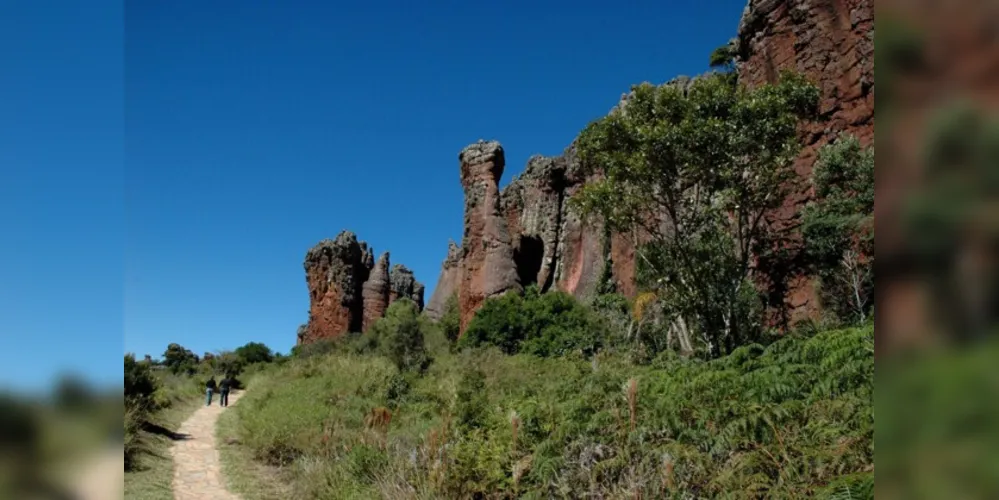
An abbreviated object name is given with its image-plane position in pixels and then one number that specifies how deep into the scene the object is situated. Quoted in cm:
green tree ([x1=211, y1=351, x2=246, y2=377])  3712
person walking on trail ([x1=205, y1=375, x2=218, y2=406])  2427
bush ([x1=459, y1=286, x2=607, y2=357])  2470
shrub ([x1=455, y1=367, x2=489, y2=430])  745
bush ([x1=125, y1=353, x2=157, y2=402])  1468
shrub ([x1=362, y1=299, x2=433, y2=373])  2409
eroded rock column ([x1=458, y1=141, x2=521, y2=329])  3253
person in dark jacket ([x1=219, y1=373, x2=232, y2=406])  2358
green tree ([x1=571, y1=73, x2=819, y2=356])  1402
